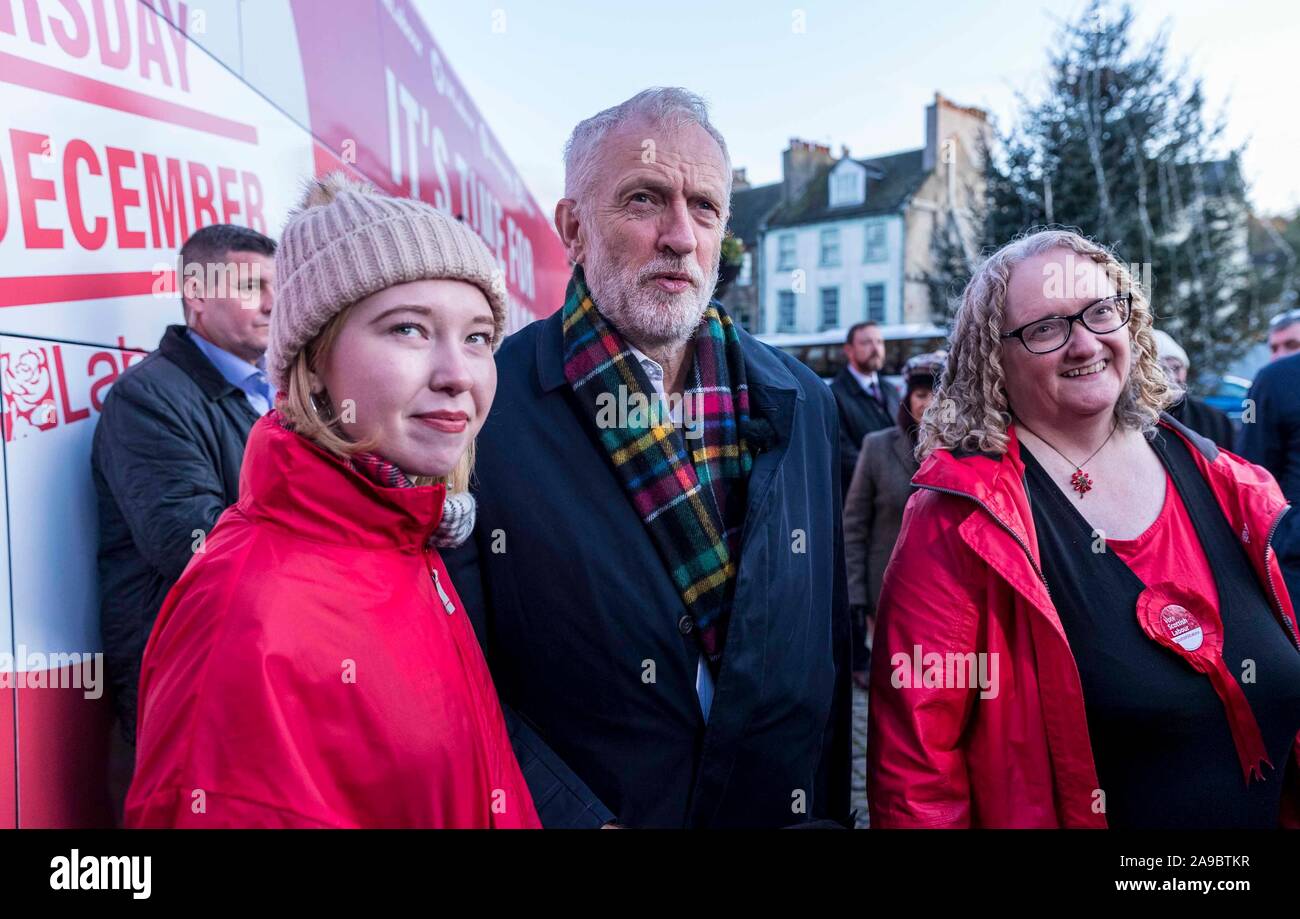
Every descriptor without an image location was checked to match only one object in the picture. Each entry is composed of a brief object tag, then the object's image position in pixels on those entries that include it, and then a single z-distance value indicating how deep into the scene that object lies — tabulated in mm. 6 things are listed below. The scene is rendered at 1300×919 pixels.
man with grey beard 1795
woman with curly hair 1807
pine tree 12992
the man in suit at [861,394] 6602
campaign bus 1903
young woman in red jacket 1186
